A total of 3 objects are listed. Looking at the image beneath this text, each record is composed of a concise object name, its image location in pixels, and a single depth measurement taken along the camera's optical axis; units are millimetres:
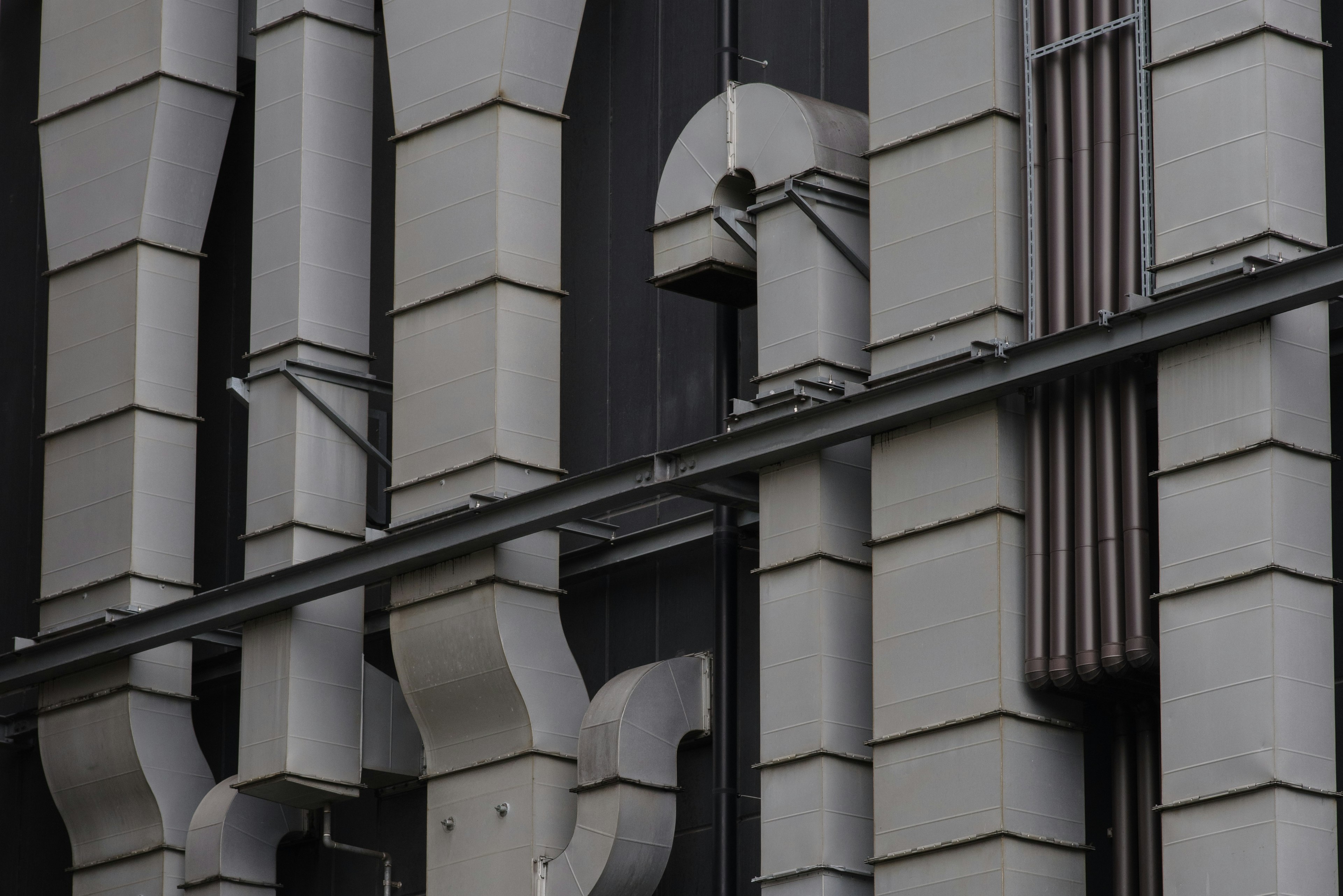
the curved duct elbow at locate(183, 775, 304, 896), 34844
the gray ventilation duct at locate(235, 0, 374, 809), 33625
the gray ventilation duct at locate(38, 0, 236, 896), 36438
